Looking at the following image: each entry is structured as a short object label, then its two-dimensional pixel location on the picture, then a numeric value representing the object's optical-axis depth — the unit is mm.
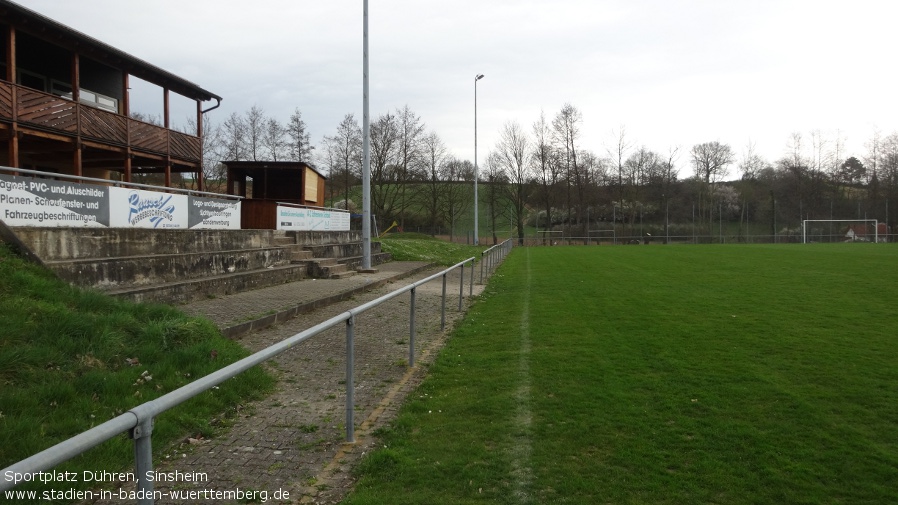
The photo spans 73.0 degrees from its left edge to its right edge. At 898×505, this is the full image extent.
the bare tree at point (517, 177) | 63281
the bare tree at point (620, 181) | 66500
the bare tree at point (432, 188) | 58281
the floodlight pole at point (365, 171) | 17625
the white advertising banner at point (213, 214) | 13266
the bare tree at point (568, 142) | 65438
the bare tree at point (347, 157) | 50188
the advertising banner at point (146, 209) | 10852
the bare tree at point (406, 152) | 50531
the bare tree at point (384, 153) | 49688
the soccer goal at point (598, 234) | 58978
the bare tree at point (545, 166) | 64625
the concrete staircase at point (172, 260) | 8883
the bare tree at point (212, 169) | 45134
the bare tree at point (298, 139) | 50344
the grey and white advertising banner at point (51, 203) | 8641
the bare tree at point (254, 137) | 50000
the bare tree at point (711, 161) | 70312
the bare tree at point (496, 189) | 63219
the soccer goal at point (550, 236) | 57594
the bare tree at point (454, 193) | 59600
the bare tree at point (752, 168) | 74631
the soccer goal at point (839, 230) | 54219
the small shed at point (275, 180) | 23266
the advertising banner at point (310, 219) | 17938
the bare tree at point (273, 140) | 50500
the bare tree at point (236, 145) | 48750
